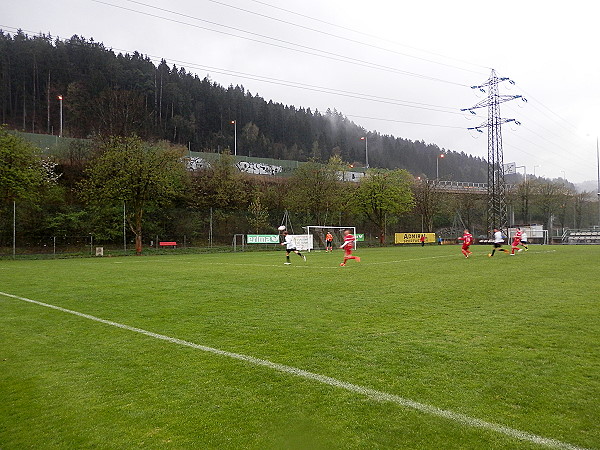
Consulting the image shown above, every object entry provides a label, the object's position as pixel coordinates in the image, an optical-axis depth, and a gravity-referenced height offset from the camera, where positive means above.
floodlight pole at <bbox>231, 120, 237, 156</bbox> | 90.28 +19.16
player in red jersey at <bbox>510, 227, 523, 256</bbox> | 27.66 -1.01
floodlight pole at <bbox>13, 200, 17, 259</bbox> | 32.90 +0.39
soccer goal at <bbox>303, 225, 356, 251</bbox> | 44.28 -0.62
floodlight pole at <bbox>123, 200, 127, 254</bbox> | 38.21 -0.50
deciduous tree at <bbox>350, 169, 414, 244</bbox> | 53.78 +4.12
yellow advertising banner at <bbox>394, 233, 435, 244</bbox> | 57.91 -1.37
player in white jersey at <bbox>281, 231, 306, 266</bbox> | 22.60 -0.94
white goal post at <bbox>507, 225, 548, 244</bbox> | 59.88 -1.06
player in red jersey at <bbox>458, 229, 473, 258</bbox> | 26.01 -0.95
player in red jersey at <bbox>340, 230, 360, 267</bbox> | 20.95 -0.80
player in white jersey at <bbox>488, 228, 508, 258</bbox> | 25.98 -0.79
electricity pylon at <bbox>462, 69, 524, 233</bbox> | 51.69 +12.66
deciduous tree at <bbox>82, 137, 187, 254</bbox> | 37.22 +4.77
